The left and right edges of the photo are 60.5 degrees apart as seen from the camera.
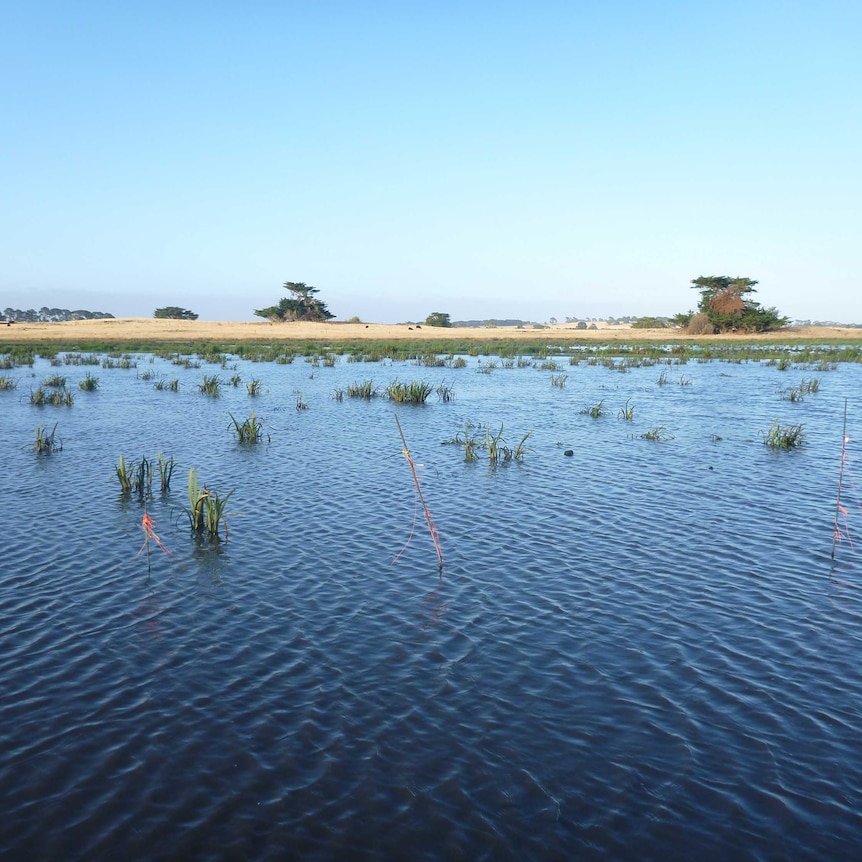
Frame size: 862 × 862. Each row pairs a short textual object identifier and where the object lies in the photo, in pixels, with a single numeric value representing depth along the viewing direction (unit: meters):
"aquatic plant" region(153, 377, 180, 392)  35.19
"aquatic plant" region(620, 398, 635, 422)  26.91
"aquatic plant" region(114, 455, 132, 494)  15.27
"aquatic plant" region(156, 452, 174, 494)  15.84
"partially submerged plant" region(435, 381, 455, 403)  32.94
